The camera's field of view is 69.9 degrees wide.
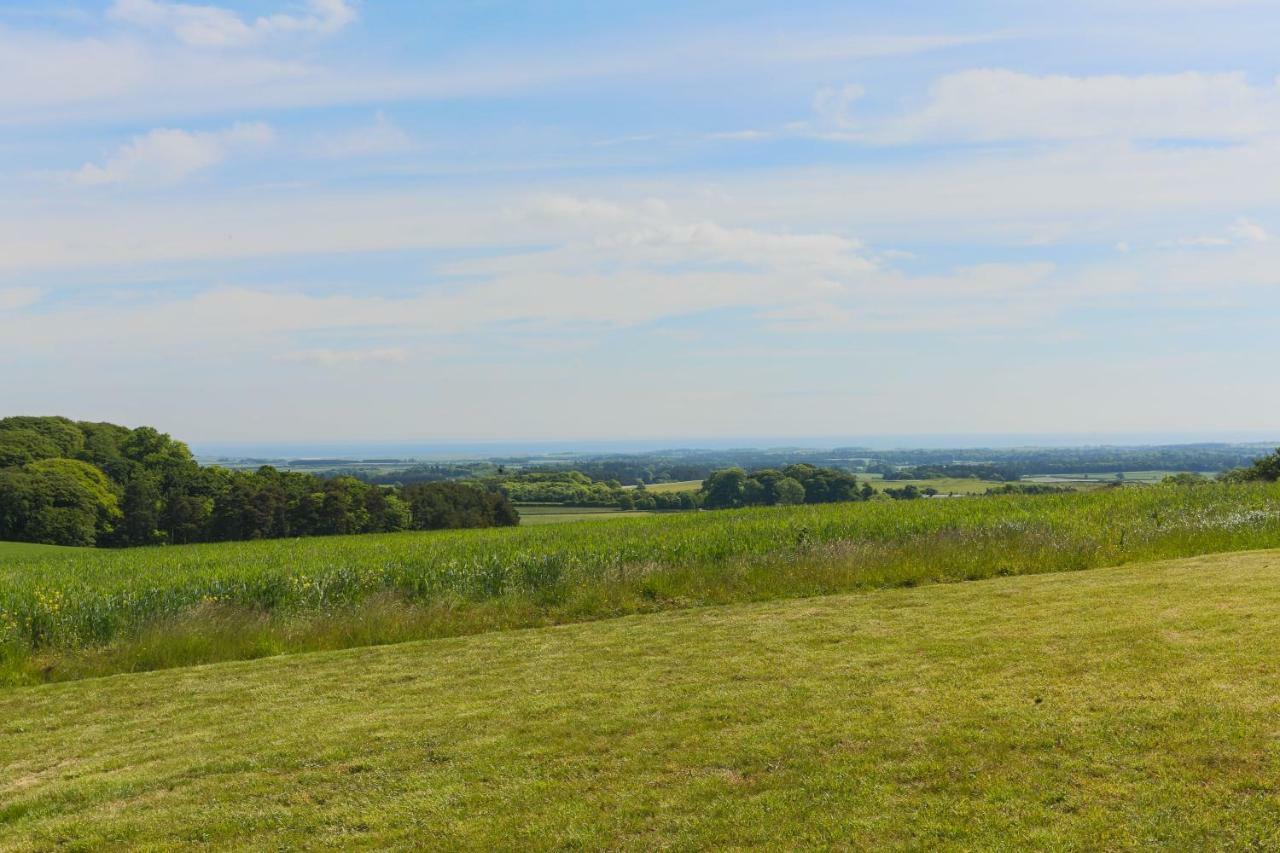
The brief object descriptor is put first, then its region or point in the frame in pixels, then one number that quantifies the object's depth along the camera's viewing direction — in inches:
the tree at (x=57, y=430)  3489.9
